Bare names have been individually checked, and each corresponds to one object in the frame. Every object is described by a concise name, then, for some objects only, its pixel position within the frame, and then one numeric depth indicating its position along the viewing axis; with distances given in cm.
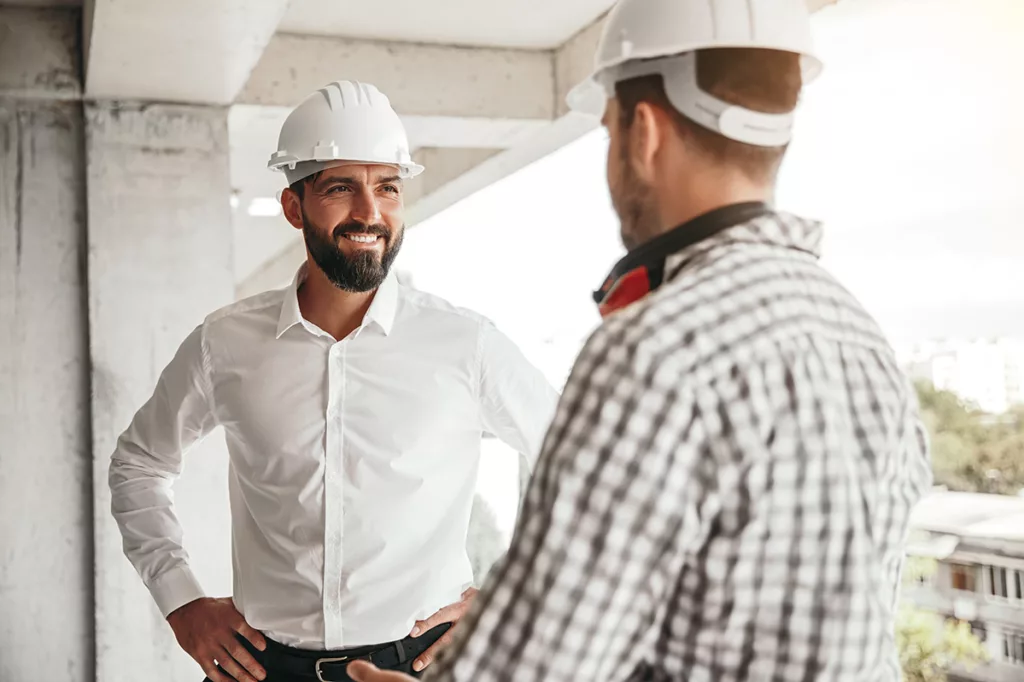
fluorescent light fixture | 823
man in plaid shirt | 87
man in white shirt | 222
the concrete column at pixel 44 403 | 392
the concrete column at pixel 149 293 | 390
